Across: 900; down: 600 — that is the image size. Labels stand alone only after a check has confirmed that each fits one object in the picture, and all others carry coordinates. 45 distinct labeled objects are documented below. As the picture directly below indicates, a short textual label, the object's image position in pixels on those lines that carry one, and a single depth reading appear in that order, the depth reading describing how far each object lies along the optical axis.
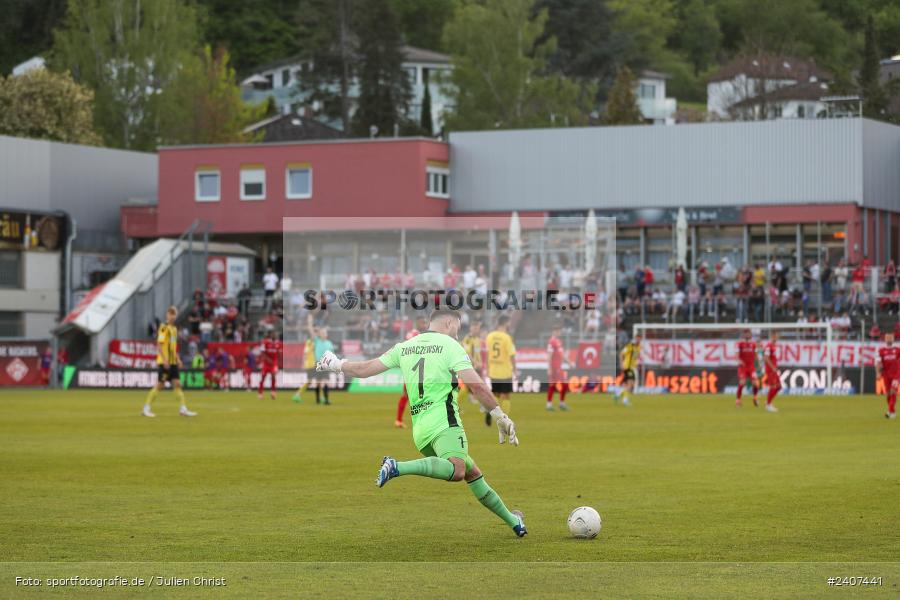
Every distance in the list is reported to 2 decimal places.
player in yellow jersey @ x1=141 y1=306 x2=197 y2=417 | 34.34
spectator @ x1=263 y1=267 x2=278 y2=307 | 63.28
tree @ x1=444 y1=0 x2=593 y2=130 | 93.88
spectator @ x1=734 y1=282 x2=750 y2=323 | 55.44
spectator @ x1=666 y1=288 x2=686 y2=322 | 56.91
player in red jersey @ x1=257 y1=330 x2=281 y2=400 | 46.09
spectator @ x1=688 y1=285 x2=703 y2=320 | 56.77
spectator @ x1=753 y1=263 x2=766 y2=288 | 55.85
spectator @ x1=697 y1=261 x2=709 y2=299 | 58.22
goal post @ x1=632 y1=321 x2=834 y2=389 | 48.47
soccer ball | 13.84
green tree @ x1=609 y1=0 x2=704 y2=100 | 120.00
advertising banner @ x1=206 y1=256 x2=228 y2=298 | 66.69
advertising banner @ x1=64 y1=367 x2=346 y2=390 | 55.12
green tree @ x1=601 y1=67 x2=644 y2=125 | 99.69
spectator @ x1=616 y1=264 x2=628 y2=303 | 58.56
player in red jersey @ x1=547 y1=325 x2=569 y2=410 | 39.22
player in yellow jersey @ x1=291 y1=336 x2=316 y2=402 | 43.81
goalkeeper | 13.45
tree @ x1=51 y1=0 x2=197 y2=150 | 96.25
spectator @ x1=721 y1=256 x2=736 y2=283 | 58.59
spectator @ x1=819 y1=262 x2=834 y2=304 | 55.41
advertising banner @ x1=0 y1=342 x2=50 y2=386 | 57.56
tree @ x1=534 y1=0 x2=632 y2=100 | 113.69
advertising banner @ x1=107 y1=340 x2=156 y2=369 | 58.47
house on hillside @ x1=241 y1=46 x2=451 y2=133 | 115.94
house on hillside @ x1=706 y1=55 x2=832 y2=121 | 100.62
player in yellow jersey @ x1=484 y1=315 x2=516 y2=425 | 32.91
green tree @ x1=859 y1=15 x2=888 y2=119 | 89.44
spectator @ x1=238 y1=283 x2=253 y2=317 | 61.86
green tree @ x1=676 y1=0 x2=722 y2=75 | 135.00
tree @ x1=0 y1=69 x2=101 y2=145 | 84.19
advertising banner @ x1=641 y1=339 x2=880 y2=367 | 49.47
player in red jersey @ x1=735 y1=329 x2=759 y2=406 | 40.97
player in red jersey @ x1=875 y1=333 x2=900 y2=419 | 34.47
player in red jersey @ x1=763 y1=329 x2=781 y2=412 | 38.34
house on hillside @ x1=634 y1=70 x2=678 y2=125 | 121.97
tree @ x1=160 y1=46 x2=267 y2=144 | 94.75
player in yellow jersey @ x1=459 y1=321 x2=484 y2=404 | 37.12
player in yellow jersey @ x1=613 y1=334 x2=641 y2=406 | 42.05
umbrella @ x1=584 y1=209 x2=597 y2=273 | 61.03
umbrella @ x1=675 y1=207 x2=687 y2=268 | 62.37
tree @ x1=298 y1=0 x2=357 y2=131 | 103.12
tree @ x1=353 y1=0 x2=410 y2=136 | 101.50
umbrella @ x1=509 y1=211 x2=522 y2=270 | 60.34
